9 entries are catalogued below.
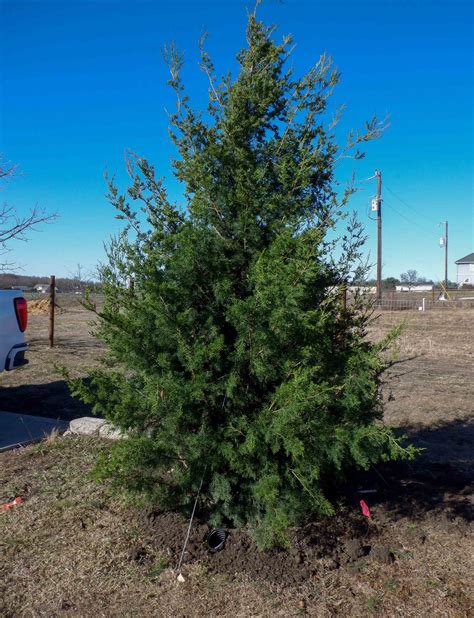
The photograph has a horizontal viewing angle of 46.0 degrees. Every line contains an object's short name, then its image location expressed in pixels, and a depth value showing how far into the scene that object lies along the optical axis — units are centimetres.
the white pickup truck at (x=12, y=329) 648
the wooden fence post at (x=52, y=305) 1247
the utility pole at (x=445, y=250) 5100
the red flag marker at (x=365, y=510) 371
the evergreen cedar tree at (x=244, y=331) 306
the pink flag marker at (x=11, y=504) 389
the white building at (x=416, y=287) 6029
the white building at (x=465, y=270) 6241
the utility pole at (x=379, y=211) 2622
